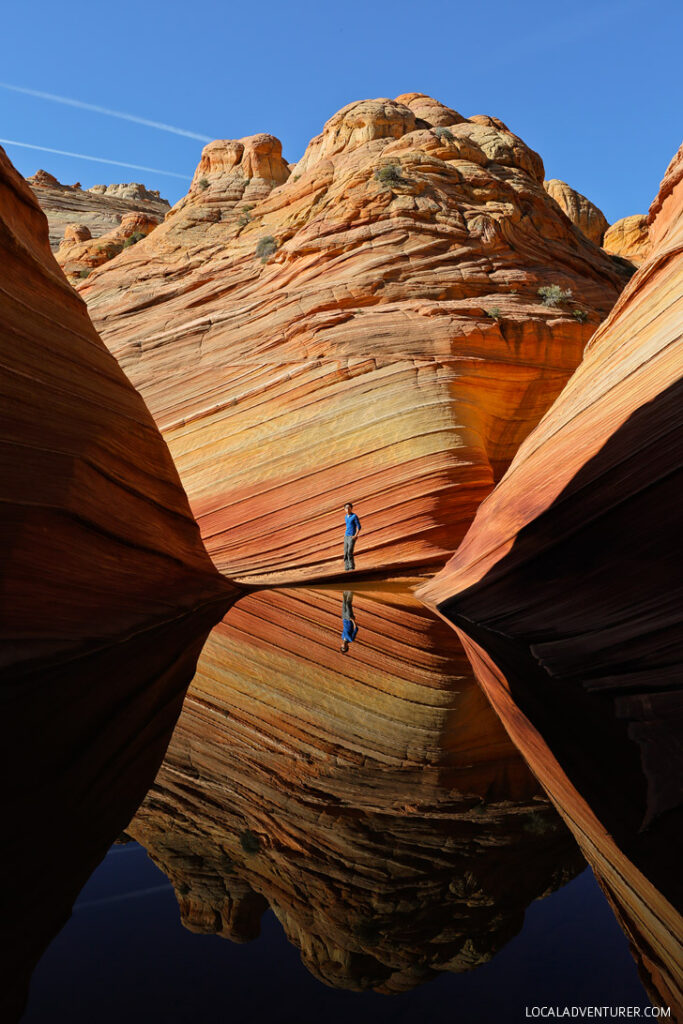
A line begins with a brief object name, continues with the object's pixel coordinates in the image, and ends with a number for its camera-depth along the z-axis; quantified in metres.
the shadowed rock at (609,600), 2.61
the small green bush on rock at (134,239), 25.27
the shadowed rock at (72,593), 2.65
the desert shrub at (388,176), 18.81
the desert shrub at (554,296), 17.70
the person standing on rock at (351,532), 13.53
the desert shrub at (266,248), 19.61
